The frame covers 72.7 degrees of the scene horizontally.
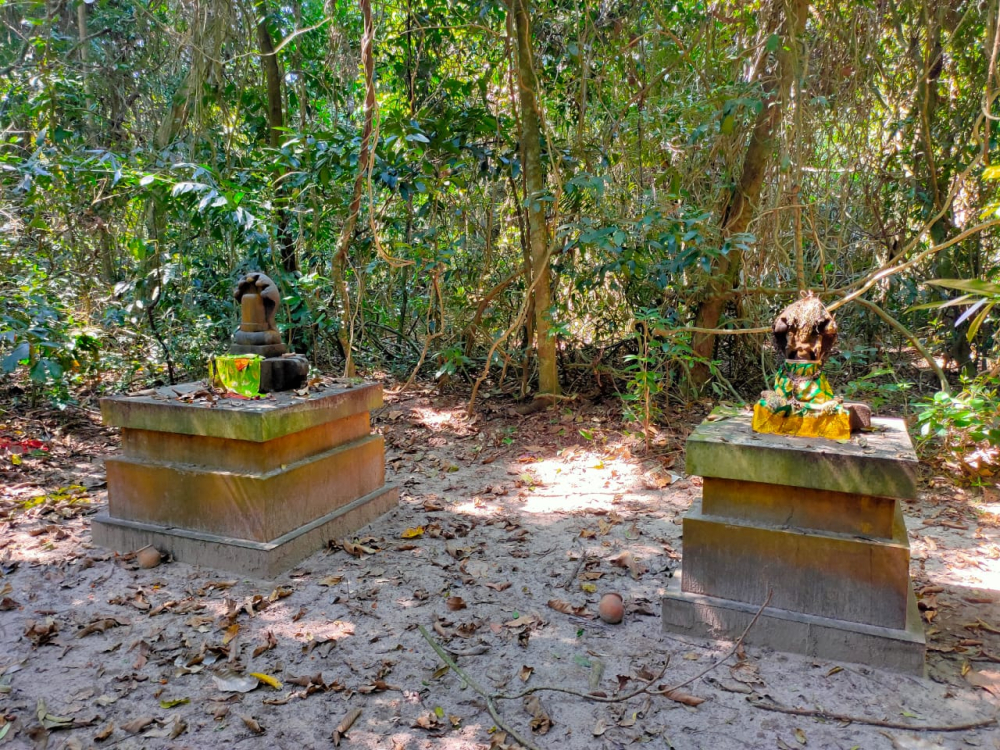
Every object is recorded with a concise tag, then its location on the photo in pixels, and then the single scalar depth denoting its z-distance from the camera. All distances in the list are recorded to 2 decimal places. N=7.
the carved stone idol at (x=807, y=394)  2.89
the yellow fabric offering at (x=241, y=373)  3.83
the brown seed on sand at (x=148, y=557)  3.63
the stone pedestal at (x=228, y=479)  3.54
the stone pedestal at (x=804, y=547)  2.63
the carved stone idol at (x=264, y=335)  4.00
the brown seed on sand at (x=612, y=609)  3.07
